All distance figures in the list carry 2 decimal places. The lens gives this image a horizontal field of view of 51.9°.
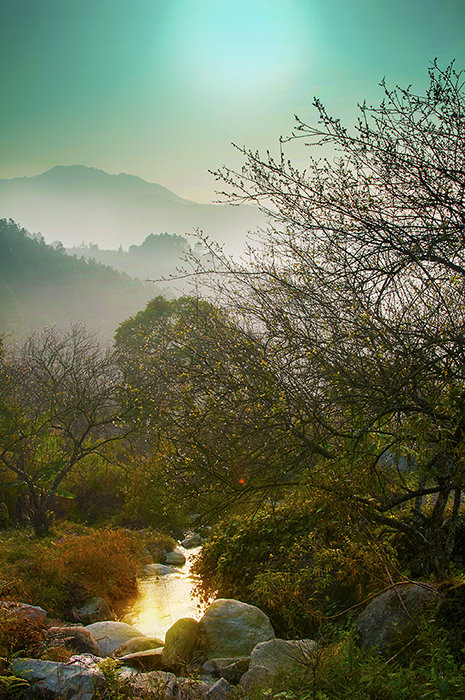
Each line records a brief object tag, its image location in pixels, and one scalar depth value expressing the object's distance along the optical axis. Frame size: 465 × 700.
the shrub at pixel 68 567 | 8.20
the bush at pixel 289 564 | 6.47
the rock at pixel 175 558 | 12.10
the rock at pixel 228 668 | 5.77
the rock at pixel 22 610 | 5.76
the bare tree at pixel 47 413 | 11.98
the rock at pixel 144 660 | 5.86
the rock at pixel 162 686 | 4.66
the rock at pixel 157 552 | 12.21
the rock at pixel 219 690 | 4.64
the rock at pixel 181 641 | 6.13
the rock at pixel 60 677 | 4.54
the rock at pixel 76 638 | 5.98
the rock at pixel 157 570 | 10.99
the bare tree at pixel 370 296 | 3.65
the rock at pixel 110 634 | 6.68
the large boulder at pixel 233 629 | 6.41
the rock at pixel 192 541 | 13.77
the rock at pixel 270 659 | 4.67
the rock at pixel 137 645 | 6.43
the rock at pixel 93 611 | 8.14
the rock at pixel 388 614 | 4.92
